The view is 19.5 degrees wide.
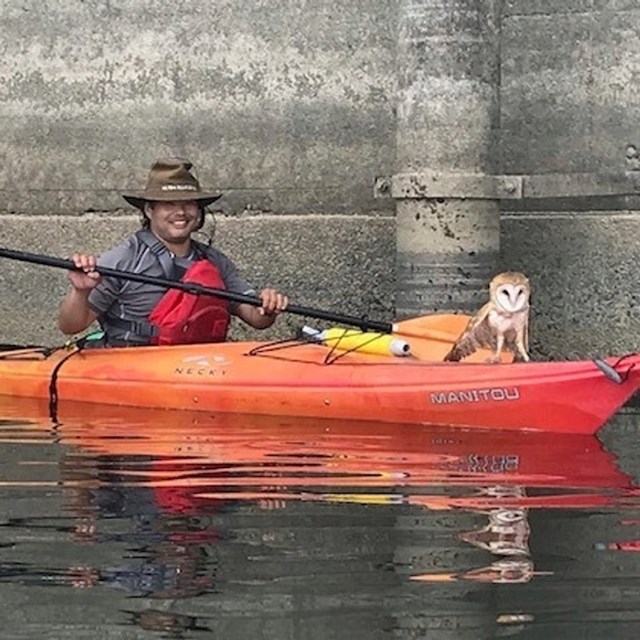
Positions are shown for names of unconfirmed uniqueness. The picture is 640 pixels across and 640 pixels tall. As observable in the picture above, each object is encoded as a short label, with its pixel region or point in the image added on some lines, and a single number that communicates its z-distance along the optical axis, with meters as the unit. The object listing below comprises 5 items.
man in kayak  8.40
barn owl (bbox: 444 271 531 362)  7.48
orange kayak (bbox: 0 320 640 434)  7.15
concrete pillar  8.70
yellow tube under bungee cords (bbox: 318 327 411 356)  7.86
